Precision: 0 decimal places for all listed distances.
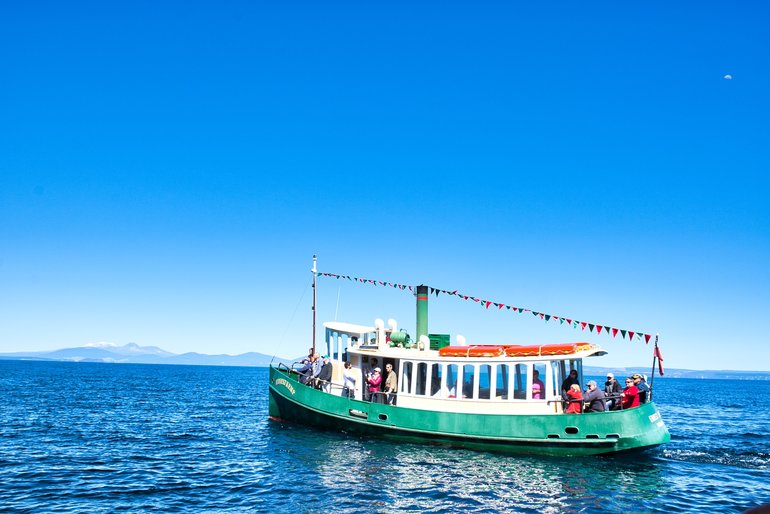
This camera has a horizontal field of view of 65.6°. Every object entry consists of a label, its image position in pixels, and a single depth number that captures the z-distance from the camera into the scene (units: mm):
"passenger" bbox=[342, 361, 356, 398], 26375
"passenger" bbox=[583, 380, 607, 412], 21547
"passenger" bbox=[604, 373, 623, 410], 22297
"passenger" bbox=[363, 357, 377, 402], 26203
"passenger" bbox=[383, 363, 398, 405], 24938
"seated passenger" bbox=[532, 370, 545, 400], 23000
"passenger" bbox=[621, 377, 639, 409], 21859
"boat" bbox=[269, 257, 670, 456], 21609
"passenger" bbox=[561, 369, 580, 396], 22530
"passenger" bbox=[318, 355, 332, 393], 27391
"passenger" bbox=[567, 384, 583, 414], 21781
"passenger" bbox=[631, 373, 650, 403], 22391
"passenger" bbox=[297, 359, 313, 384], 28423
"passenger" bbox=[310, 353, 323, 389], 27633
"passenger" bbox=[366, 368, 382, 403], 25047
